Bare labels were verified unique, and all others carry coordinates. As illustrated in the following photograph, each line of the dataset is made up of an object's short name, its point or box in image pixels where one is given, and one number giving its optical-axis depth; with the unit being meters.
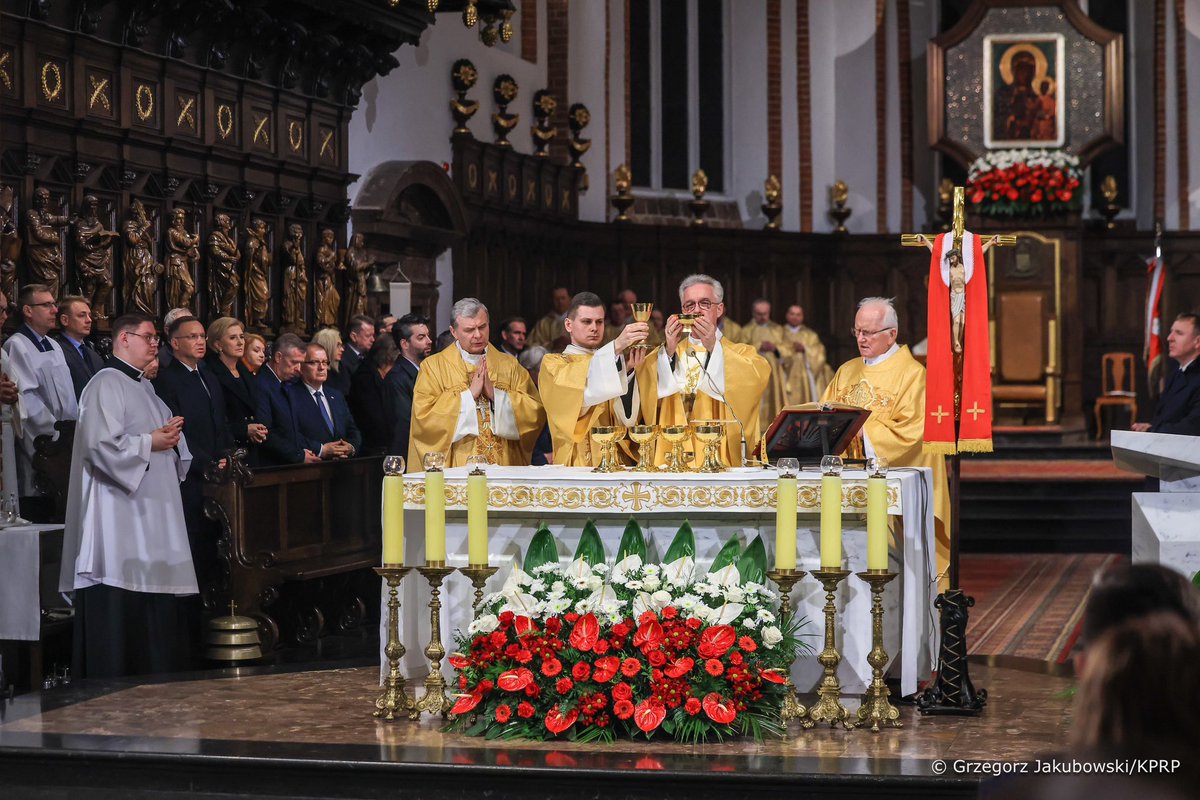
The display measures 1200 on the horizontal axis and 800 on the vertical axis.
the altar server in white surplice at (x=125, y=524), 12.12
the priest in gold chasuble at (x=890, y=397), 11.55
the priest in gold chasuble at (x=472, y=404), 11.80
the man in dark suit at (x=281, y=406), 14.81
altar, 9.79
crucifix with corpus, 10.42
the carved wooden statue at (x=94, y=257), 15.56
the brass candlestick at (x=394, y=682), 9.58
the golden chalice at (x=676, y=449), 10.28
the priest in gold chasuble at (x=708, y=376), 10.64
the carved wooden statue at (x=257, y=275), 18.81
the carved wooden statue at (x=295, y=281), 19.51
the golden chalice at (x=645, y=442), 10.17
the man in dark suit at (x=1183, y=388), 15.50
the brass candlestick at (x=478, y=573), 9.22
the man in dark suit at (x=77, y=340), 13.85
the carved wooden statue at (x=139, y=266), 16.39
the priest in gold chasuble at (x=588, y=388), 10.65
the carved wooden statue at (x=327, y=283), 20.23
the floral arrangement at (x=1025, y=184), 30.64
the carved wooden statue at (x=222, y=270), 18.04
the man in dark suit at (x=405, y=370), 15.96
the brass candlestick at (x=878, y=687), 9.07
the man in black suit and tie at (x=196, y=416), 13.58
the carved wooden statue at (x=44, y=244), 14.86
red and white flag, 27.71
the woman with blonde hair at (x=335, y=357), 16.98
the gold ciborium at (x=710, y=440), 10.27
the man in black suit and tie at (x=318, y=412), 15.14
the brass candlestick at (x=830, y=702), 9.19
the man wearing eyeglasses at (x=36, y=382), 13.20
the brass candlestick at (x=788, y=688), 9.08
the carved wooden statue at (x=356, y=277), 20.87
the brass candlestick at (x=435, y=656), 9.25
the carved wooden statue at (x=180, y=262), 17.15
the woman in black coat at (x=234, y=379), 14.56
